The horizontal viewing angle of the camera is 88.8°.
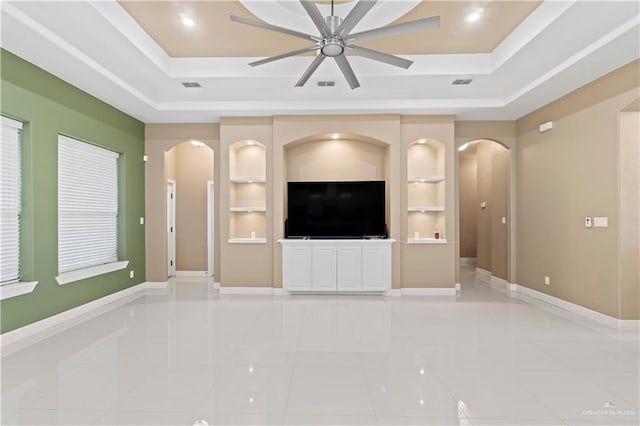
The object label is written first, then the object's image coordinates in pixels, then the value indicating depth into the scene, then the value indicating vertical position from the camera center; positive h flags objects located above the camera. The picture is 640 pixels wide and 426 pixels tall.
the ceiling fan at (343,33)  2.62 +1.60
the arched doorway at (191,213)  7.21 +0.07
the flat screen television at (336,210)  5.59 +0.09
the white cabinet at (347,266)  5.40 -0.84
